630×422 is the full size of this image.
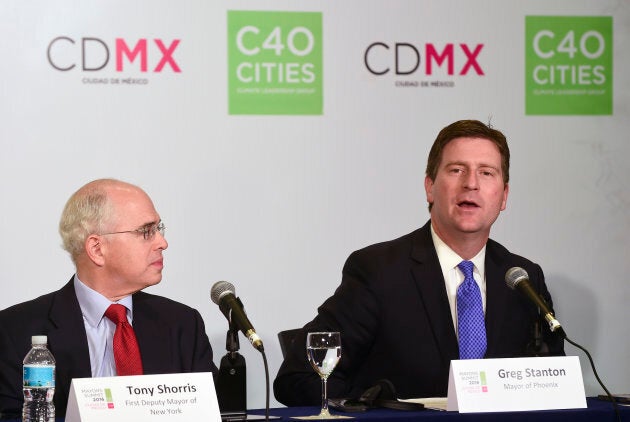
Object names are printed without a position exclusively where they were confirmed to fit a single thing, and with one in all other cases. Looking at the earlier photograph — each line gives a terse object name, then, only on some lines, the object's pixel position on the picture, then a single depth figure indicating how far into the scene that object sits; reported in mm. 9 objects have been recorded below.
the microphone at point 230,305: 5230
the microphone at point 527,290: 5742
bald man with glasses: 6508
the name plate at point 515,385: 5480
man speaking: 7141
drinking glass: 5621
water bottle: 5211
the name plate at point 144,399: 4832
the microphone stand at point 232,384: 5453
